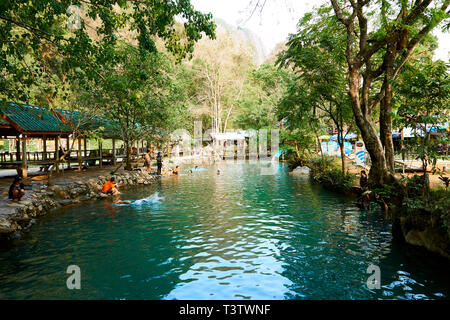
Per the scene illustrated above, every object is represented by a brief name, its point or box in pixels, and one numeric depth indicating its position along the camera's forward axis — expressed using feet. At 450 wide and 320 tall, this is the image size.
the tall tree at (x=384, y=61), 35.37
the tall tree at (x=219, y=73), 168.55
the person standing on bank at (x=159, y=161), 89.97
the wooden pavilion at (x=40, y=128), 57.62
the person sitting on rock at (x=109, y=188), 58.90
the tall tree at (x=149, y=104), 70.49
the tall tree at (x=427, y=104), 29.30
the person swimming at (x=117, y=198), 53.31
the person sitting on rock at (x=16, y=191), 42.45
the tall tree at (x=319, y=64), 49.96
